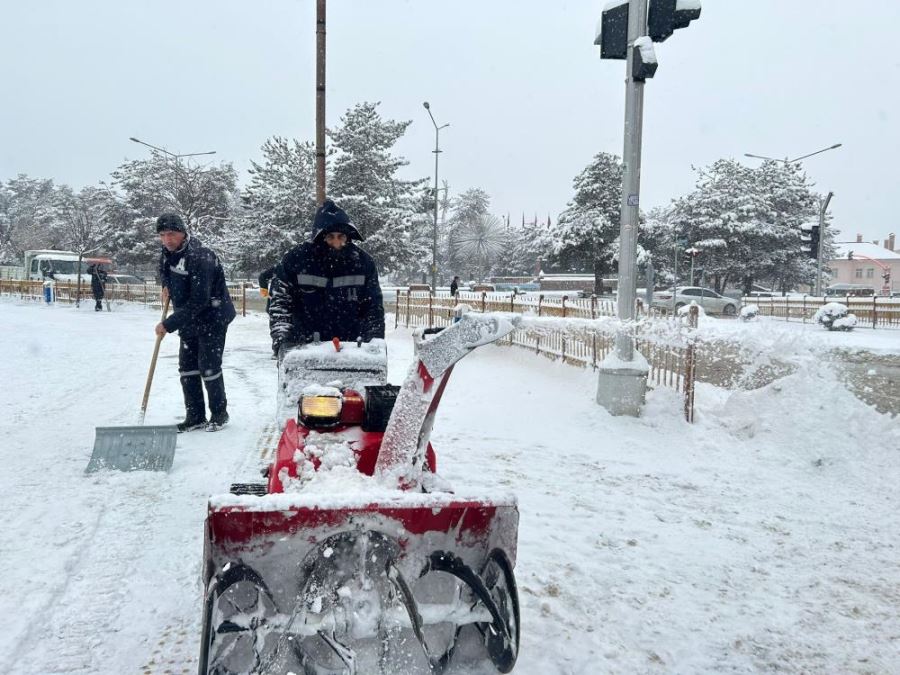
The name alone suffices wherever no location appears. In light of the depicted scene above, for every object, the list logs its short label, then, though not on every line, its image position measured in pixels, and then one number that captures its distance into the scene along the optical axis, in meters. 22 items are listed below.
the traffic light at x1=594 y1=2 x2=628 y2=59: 6.93
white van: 38.43
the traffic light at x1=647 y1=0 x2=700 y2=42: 6.49
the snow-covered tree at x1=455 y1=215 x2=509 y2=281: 77.82
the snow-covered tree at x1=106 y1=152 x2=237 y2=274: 44.66
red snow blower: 2.02
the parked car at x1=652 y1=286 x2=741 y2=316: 30.81
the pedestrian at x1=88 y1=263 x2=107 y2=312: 24.74
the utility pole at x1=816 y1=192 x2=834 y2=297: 27.34
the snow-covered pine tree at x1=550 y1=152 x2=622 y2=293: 42.66
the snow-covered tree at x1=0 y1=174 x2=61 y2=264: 62.97
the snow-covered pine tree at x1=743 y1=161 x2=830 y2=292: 43.56
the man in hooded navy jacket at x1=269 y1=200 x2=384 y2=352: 4.12
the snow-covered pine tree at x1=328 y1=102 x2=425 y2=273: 35.41
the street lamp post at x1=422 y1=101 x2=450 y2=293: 32.38
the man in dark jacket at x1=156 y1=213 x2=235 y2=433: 5.42
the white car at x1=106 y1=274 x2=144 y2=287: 45.53
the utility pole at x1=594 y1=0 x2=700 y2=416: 6.66
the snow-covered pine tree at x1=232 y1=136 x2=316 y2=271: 34.19
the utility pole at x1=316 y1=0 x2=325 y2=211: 11.39
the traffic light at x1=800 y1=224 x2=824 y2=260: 22.91
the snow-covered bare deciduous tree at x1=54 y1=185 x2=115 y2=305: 37.76
